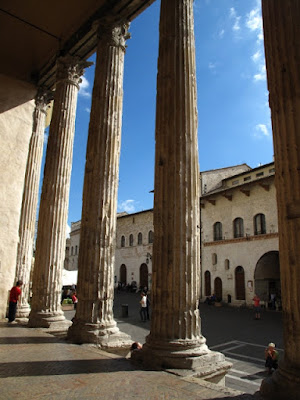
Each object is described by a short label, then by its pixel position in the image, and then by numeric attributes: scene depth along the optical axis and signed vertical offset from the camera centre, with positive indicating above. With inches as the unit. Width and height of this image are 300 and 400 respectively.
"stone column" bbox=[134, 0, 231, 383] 190.9 +44.4
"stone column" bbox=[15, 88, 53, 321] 440.1 +108.0
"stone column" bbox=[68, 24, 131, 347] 269.3 +69.2
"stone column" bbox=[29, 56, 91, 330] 348.2 +84.7
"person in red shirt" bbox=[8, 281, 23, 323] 386.9 -22.3
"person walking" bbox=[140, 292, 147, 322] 661.3 -47.0
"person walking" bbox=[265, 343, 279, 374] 325.1 -71.4
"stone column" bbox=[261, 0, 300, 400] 132.6 +54.8
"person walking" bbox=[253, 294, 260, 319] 742.5 -53.1
